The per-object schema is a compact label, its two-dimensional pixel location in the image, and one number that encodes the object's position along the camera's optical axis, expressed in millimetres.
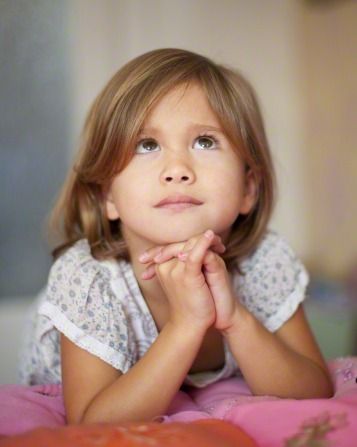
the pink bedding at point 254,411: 742
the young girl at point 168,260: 996
